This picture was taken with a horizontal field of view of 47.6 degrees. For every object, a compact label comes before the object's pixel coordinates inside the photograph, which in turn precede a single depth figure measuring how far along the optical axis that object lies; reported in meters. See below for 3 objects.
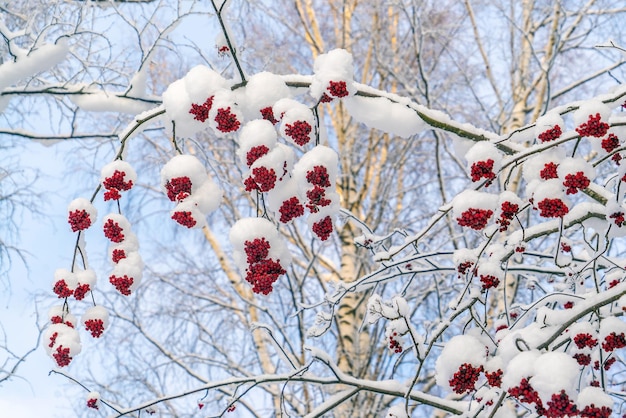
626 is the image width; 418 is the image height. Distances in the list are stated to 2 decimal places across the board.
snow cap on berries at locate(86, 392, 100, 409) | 3.33
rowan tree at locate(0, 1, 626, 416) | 1.99
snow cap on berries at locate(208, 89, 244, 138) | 2.11
